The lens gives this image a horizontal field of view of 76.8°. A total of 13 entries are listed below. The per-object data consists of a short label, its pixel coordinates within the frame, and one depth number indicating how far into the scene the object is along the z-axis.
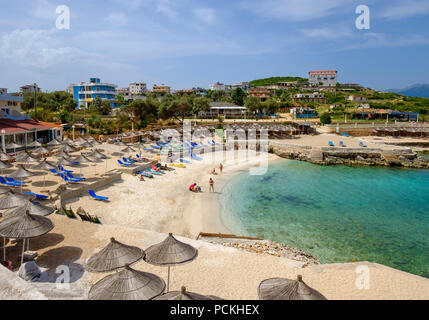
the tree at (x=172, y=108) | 47.50
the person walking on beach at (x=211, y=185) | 20.51
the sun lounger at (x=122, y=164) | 22.49
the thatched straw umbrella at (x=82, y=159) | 20.52
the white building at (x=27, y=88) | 92.74
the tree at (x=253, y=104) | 63.20
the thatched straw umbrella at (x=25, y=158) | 17.19
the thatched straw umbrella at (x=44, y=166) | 16.02
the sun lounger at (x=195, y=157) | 30.66
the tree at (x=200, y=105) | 60.47
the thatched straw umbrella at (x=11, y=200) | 9.83
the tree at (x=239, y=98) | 78.19
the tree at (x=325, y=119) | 55.53
